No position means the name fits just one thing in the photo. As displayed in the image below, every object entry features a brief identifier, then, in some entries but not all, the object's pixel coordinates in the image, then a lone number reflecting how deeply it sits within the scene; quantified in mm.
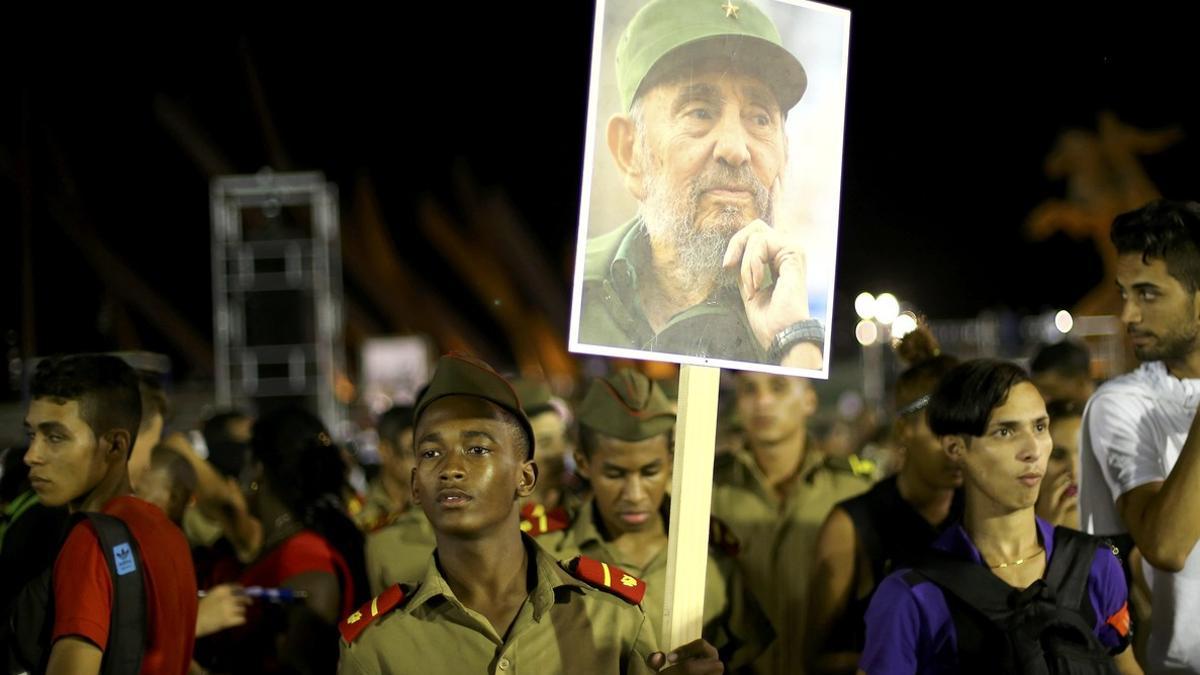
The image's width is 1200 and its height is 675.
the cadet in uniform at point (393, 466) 7836
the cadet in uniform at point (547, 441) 7305
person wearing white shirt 4102
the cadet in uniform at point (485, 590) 3387
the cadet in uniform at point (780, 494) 5914
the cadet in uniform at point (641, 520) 5543
